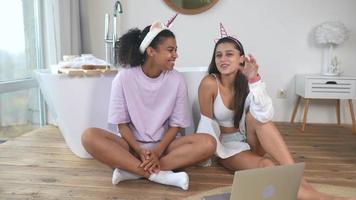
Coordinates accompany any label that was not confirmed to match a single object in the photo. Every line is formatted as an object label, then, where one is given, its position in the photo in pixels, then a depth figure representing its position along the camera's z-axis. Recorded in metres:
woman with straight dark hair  1.81
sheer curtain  3.06
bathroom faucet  2.84
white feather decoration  3.17
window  2.77
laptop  1.13
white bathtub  2.12
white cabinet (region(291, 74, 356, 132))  3.08
